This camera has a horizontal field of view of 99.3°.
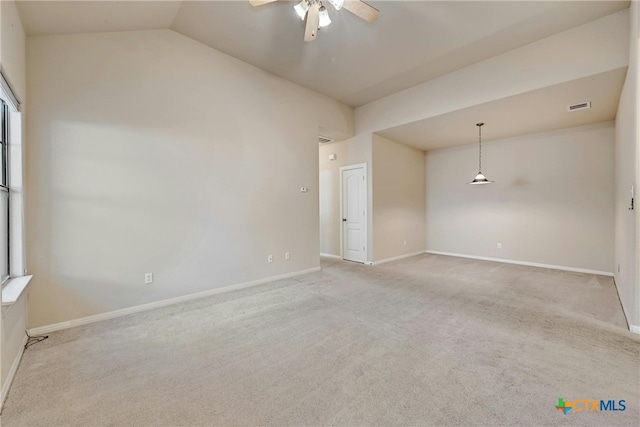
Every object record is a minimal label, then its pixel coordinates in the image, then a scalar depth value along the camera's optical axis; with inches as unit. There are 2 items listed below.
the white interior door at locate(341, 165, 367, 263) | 235.3
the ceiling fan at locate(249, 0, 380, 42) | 99.9
